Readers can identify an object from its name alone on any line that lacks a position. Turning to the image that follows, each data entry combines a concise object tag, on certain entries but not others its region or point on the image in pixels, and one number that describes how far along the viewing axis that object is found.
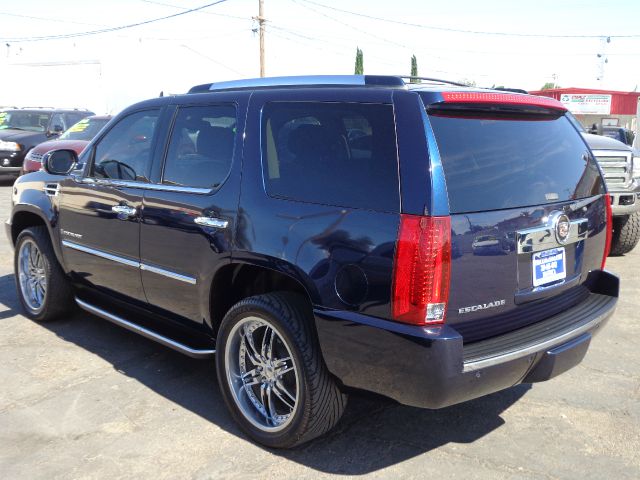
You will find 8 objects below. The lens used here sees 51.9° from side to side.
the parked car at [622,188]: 7.71
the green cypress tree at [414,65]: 57.11
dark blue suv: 2.84
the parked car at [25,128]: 14.83
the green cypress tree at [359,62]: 51.09
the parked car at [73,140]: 11.80
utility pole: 30.60
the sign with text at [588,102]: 45.06
